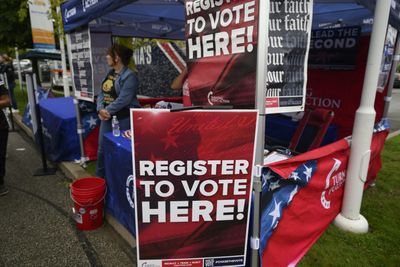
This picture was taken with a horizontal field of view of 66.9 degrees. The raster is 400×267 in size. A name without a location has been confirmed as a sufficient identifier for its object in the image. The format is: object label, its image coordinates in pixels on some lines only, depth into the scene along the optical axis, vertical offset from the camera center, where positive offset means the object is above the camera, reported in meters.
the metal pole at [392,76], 3.79 -0.13
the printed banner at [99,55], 4.57 +0.11
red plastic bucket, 3.08 -1.41
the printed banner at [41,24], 8.03 +1.03
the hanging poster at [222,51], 1.88 +0.09
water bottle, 3.29 -0.70
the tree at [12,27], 10.57 +1.22
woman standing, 3.65 -0.36
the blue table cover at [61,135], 4.91 -1.17
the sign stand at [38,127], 4.32 -0.97
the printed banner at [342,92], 4.53 -0.41
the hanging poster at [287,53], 2.09 +0.08
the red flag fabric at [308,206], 2.32 -1.21
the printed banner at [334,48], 4.61 +0.27
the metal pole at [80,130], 4.68 -1.05
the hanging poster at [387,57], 3.42 +0.10
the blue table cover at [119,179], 2.79 -1.13
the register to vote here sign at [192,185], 1.79 -0.73
